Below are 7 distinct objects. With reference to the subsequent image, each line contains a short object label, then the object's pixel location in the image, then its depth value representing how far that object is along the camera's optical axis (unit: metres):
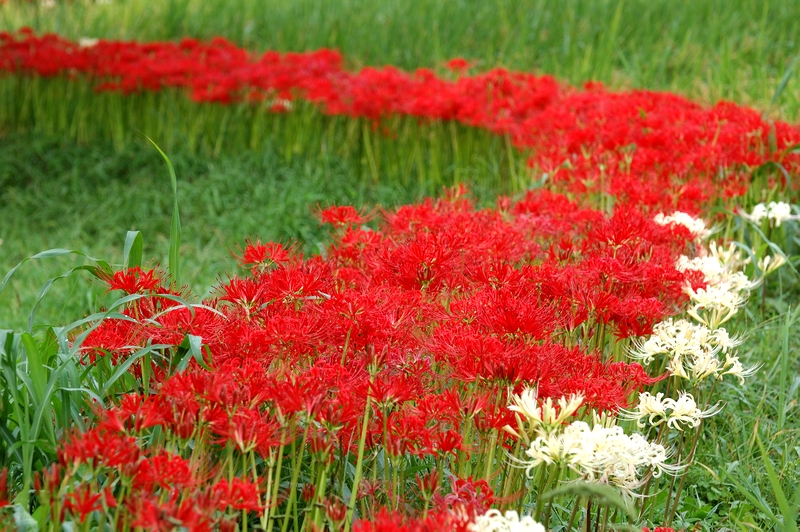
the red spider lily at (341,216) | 6.19
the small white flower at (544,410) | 5.26
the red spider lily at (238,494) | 5.13
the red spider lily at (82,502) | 5.11
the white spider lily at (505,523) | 5.10
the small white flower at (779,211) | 6.91
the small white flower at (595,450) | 5.24
